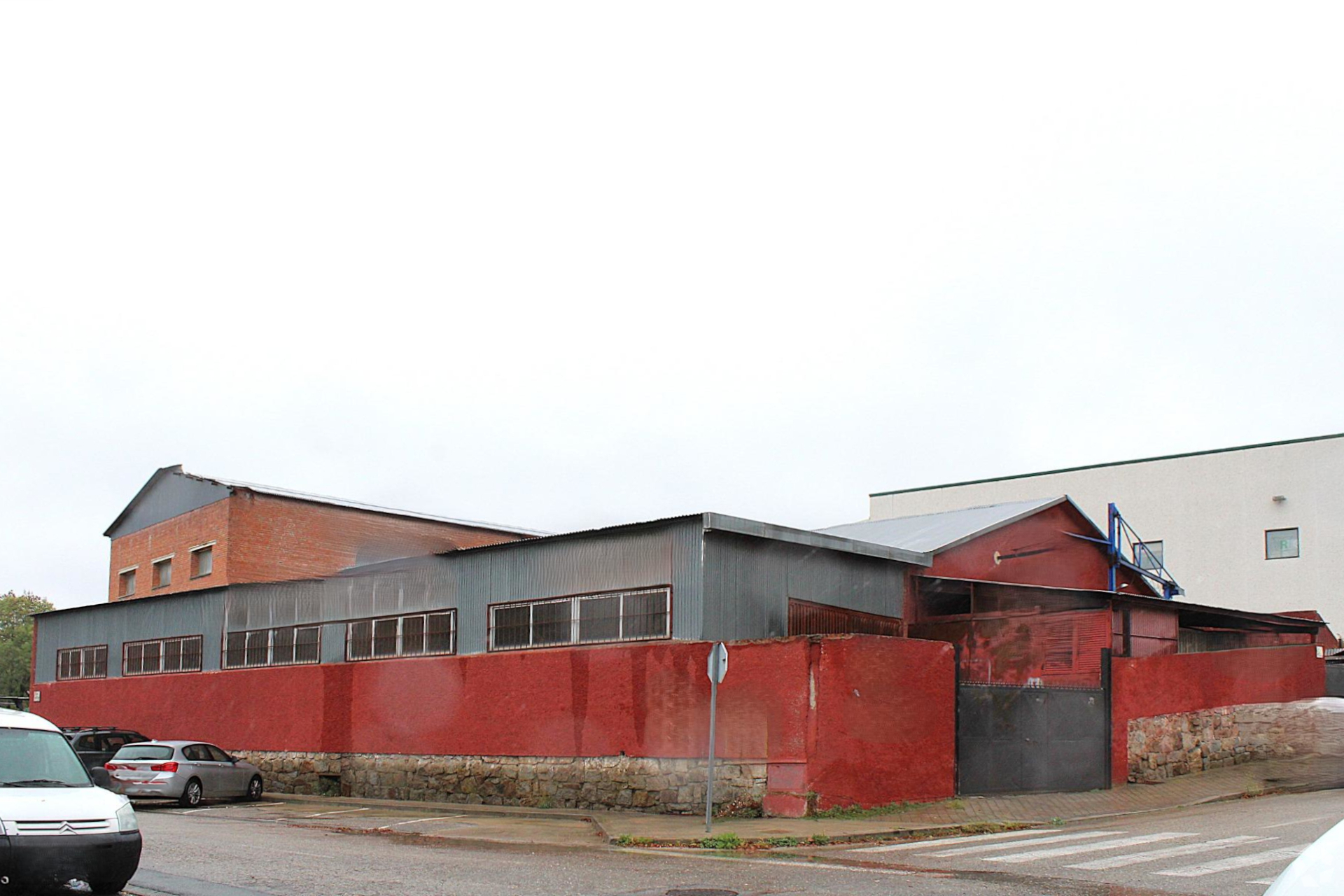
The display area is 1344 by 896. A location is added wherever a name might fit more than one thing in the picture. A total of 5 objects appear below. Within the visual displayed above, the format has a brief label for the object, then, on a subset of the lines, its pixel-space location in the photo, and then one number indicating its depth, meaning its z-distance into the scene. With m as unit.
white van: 9.89
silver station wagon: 24.34
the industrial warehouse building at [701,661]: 19.55
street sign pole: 17.22
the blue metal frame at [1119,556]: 32.91
